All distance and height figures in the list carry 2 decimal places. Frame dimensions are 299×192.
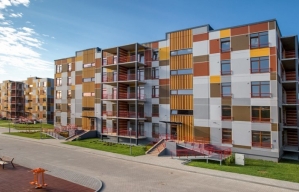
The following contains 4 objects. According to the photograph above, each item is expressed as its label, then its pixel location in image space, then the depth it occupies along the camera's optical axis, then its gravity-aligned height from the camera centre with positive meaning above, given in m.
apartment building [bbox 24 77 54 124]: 68.75 +0.90
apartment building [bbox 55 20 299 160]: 24.14 +1.59
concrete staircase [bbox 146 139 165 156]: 25.52 -5.27
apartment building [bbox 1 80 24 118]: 80.75 +1.00
